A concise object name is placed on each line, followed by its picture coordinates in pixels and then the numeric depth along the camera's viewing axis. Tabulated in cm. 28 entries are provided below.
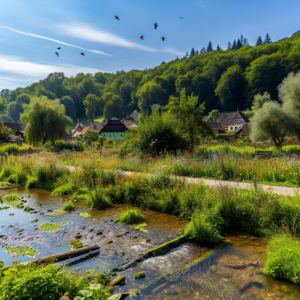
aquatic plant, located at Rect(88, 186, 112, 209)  901
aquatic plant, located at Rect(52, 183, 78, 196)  1123
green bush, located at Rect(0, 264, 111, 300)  277
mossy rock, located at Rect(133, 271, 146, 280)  443
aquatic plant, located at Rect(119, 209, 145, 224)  738
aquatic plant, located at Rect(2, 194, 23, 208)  969
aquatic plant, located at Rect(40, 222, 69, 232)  695
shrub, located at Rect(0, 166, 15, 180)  1485
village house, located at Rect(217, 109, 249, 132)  6919
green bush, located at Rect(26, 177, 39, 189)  1282
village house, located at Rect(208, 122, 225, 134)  6384
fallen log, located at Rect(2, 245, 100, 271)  444
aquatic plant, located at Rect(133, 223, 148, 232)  682
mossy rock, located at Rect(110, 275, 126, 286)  418
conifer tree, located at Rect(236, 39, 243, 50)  16238
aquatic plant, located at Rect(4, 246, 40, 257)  536
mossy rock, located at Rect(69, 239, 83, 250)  573
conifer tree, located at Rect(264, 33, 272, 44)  16425
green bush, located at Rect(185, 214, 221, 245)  581
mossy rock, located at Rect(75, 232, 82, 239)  638
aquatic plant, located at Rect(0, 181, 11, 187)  1298
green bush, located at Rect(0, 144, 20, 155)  2133
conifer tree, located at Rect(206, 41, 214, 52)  17519
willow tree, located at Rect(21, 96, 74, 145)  3131
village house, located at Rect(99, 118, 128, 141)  5940
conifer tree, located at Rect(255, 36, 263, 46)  16625
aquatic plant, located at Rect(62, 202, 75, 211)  885
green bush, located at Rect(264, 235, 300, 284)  422
